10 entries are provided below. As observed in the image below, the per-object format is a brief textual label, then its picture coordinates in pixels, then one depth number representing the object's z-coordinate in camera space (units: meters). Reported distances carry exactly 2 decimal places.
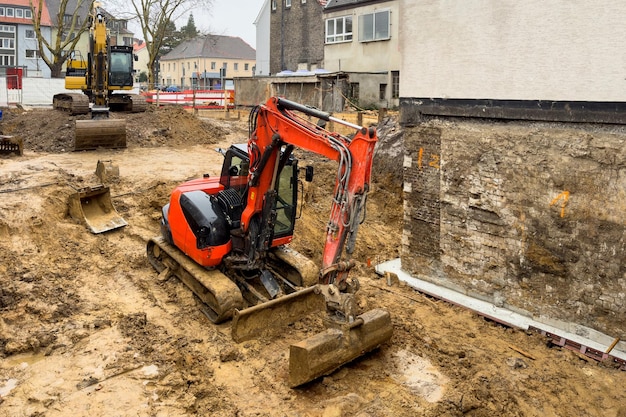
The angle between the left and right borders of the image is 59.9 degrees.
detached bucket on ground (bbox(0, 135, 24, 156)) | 15.77
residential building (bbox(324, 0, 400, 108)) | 27.30
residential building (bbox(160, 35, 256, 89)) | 72.44
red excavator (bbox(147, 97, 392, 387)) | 6.41
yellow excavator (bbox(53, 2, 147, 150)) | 20.64
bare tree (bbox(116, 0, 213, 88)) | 39.75
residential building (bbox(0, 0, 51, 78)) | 56.16
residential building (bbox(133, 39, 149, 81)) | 91.19
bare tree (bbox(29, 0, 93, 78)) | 33.69
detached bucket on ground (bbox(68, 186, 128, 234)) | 11.19
